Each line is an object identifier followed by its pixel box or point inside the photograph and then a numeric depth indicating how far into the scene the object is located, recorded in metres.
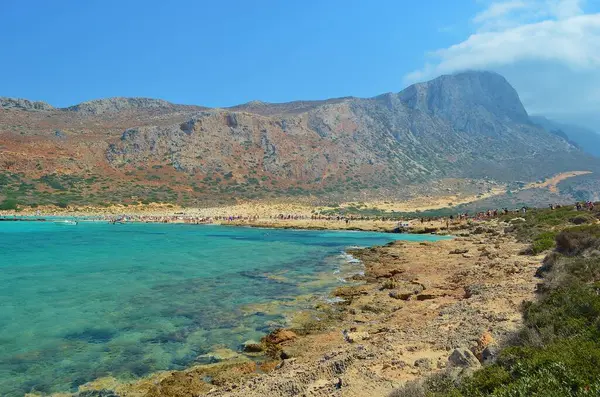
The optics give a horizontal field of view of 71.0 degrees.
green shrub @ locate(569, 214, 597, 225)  35.30
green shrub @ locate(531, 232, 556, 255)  25.46
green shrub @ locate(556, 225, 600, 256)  18.91
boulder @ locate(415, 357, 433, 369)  8.98
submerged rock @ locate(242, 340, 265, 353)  12.20
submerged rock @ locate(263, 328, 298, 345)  12.78
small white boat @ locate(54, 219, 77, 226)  67.81
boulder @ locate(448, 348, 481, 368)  7.63
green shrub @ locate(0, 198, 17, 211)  79.56
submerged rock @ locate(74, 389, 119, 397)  9.56
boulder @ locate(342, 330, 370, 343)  12.01
